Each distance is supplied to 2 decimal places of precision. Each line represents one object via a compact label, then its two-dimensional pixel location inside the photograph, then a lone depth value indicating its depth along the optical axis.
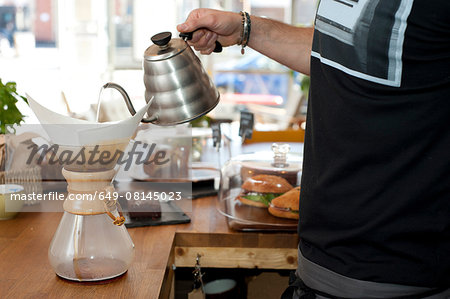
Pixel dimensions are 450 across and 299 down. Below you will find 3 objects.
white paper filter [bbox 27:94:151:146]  1.05
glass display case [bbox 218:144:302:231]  1.53
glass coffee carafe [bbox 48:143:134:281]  1.12
